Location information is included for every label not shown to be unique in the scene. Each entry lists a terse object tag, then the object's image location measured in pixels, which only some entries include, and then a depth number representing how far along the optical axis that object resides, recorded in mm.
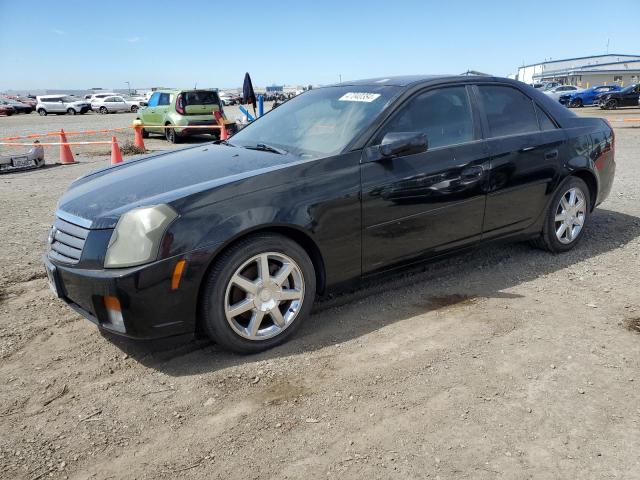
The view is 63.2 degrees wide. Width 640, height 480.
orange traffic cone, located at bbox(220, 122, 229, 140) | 14377
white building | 74500
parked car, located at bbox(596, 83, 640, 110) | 31344
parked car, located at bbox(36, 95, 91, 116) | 41406
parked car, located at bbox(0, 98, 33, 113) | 43156
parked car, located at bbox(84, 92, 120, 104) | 44850
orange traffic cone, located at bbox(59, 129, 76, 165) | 12083
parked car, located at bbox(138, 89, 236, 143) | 15852
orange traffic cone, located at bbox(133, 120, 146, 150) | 13727
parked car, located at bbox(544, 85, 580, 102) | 38312
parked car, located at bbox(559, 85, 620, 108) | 37312
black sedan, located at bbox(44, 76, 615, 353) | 2871
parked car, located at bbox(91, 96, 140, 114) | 44781
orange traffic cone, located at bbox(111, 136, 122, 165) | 10297
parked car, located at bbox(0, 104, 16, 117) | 41094
